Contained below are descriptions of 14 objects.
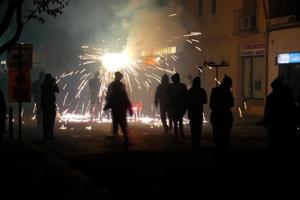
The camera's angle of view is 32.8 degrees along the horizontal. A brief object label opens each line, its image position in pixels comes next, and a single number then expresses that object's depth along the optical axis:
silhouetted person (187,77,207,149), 12.00
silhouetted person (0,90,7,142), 11.56
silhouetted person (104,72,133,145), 12.92
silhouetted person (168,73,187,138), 13.51
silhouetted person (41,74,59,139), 13.82
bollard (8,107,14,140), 13.04
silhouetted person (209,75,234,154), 10.80
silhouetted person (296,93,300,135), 9.38
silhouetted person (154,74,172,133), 15.27
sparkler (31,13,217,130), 24.87
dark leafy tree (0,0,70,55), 11.13
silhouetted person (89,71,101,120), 19.30
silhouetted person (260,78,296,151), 9.20
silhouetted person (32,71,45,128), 17.26
